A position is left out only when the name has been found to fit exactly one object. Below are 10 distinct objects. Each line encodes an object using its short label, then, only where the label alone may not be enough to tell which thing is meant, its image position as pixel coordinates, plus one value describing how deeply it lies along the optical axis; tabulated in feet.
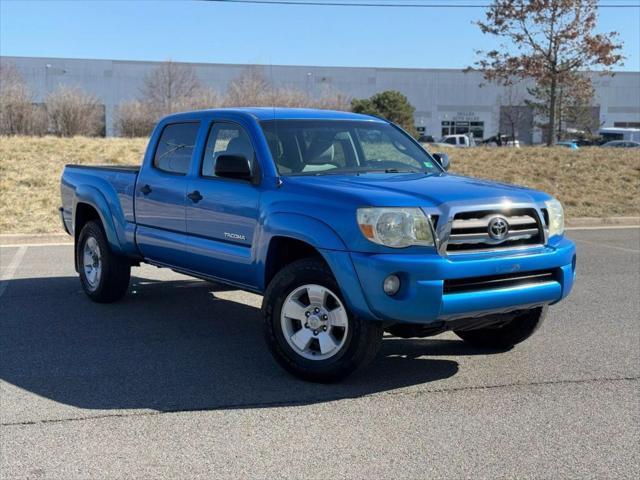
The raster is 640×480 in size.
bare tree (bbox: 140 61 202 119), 163.94
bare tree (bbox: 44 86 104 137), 101.40
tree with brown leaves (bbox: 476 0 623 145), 83.92
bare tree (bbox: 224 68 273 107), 136.26
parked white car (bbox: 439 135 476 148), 160.47
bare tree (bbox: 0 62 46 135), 100.58
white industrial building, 205.98
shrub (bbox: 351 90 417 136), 143.64
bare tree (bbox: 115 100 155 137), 128.06
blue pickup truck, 15.35
